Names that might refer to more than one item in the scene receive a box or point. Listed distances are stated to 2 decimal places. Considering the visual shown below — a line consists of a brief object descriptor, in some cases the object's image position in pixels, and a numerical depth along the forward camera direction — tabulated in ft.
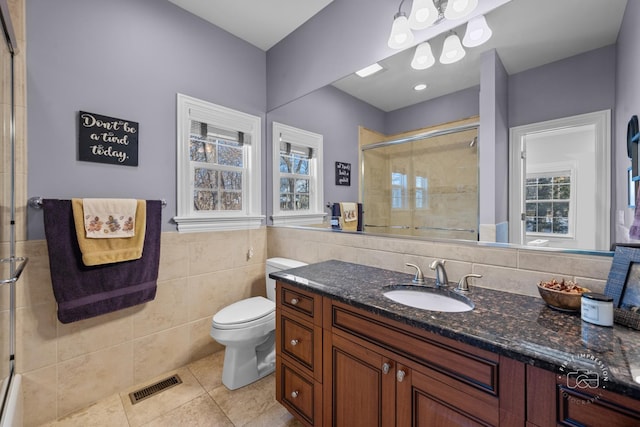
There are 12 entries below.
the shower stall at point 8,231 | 4.28
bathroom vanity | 2.16
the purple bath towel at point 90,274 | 4.78
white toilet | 5.72
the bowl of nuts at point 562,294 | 3.06
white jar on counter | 2.71
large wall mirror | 3.27
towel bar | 4.74
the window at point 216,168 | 6.56
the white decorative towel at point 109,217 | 5.01
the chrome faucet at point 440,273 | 4.25
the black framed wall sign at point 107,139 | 5.21
